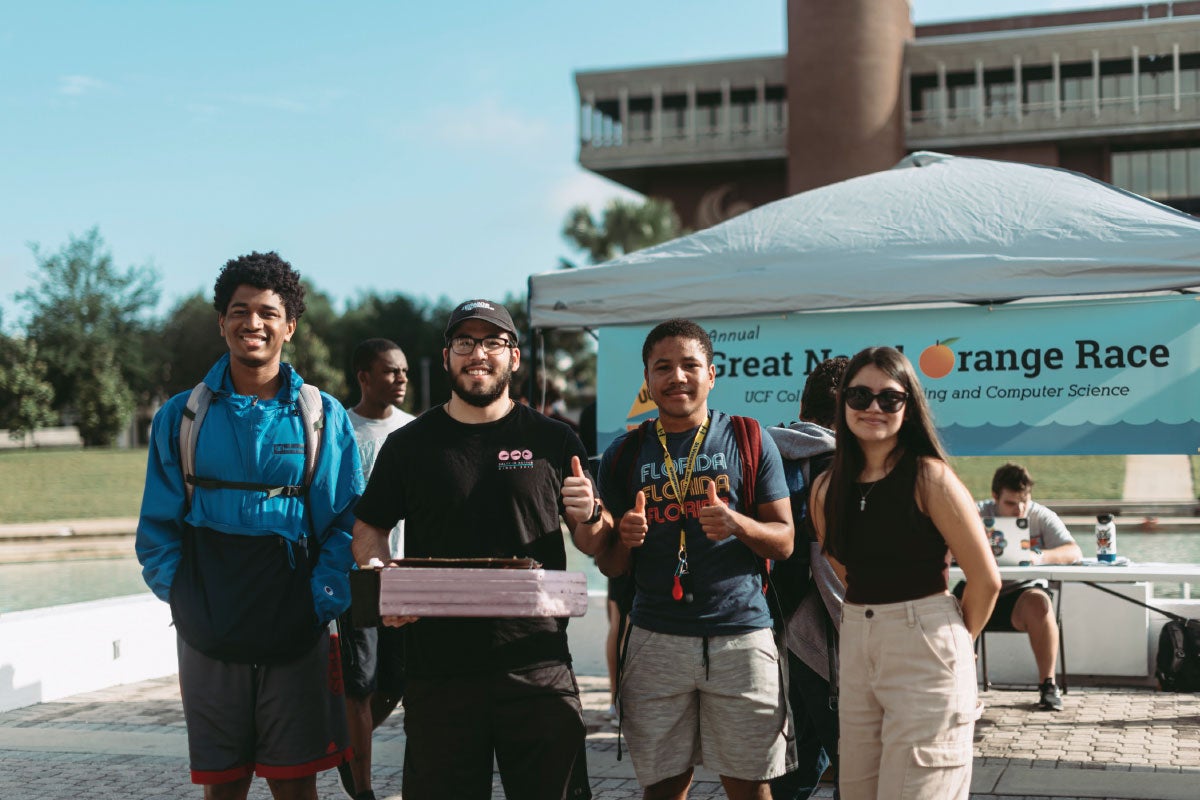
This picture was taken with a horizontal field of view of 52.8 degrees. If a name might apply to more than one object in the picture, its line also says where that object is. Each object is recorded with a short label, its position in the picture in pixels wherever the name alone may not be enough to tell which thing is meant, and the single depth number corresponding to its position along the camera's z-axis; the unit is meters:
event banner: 5.94
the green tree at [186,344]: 59.69
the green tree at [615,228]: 47.78
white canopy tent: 5.71
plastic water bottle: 7.12
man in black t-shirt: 3.46
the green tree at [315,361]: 58.33
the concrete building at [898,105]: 54.44
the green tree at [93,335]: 53.25
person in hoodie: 4.30
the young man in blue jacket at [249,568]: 3.68
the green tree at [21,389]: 49.03
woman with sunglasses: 3.32
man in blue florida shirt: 3.65
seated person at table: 7.14
